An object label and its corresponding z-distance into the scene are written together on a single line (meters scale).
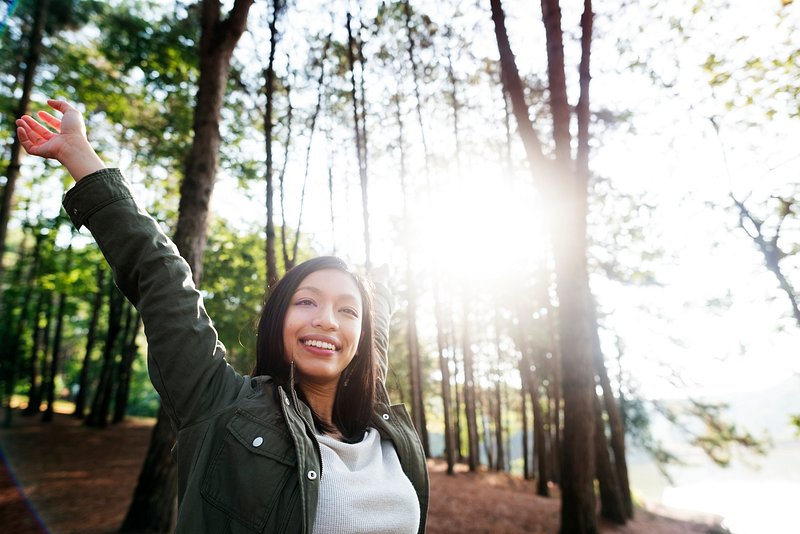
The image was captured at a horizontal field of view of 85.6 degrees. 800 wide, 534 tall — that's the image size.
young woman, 1.33
